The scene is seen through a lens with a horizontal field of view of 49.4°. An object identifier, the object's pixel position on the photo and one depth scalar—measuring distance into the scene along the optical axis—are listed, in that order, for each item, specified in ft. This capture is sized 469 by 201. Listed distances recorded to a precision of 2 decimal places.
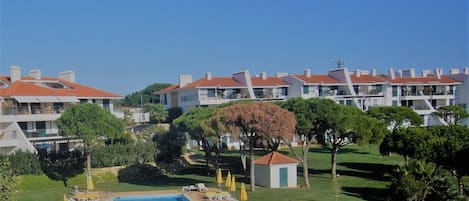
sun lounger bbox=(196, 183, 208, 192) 103.87
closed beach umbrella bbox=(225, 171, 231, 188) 97.76
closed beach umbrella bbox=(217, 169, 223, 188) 102.77
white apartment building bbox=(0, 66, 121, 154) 137.08
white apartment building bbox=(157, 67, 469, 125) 200.54
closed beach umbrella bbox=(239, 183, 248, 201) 90.27
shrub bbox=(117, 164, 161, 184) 128.47
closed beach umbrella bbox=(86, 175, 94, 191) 100.27
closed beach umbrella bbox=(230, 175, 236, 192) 95.89
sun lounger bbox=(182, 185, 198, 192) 104.53
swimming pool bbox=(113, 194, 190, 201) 99.31
